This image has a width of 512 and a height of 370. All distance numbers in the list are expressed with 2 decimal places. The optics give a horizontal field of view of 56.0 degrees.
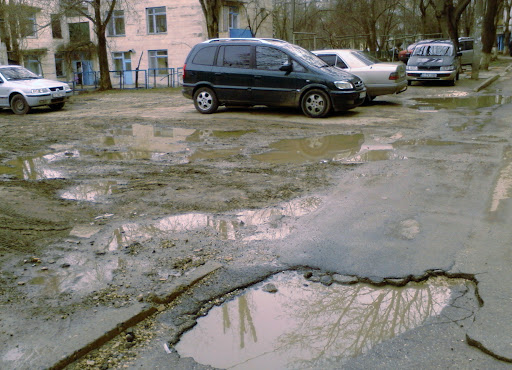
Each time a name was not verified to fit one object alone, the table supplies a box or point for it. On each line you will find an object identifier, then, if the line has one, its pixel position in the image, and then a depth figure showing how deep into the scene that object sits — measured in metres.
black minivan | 11.77
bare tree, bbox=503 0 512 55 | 47.78
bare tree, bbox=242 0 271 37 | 37.10
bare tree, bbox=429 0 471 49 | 22.76
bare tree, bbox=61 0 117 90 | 25.19
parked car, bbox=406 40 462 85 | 19.34
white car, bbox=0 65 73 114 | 15.18
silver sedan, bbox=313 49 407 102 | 14.09
